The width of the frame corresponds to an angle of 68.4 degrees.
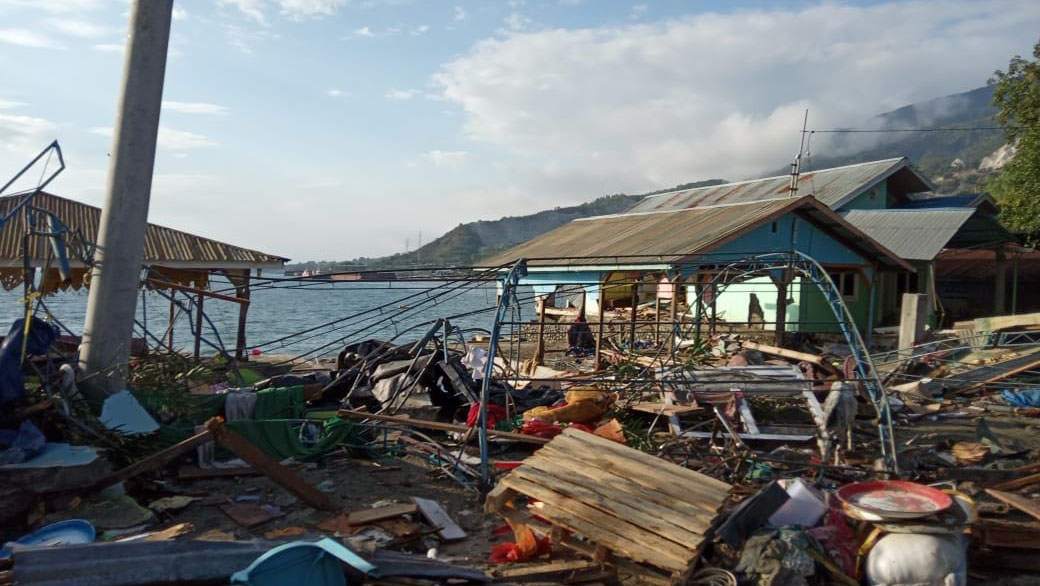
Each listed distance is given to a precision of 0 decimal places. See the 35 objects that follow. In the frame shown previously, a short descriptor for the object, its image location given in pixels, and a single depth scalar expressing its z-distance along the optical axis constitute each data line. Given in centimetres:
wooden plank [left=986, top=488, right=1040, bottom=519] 698
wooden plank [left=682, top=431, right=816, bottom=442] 1024
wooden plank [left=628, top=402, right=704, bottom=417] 1073
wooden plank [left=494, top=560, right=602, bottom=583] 606
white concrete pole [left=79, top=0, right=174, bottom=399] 906
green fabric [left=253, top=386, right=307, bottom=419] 963
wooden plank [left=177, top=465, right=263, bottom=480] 842
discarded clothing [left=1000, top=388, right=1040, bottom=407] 1350
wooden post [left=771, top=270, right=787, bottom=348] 1377
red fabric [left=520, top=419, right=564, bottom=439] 988
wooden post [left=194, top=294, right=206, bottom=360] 1108
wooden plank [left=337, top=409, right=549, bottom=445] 927
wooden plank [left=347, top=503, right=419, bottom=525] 722
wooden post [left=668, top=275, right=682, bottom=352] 1384
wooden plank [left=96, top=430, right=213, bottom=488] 733
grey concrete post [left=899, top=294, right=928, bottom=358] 1722
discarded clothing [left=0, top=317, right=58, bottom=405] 771
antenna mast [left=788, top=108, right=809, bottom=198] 2658
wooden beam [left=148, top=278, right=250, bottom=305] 1036
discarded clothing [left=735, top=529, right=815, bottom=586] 588
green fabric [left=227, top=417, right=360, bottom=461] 908
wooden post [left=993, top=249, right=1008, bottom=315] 2324
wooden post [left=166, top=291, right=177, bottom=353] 1055
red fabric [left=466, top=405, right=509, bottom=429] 998
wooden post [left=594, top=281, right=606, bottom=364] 1497
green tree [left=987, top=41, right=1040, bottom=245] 2544
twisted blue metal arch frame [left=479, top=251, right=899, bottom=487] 840
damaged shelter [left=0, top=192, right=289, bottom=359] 921
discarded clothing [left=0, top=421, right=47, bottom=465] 723
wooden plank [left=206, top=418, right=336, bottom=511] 700
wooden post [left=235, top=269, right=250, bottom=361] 1444
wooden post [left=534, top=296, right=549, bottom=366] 1644
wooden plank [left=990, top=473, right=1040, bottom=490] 815
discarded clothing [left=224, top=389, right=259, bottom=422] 938
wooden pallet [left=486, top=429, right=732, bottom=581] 583
